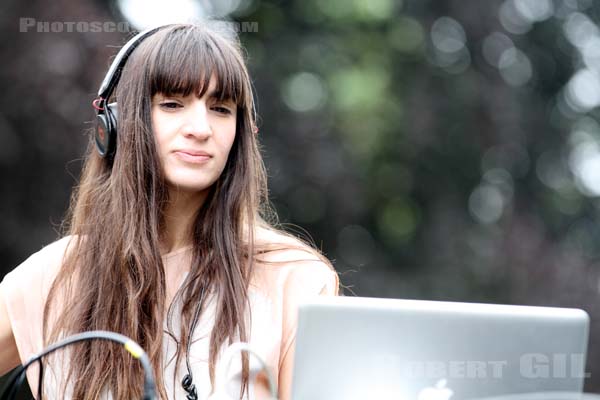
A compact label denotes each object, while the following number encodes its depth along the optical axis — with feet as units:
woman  15.44
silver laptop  14.27
